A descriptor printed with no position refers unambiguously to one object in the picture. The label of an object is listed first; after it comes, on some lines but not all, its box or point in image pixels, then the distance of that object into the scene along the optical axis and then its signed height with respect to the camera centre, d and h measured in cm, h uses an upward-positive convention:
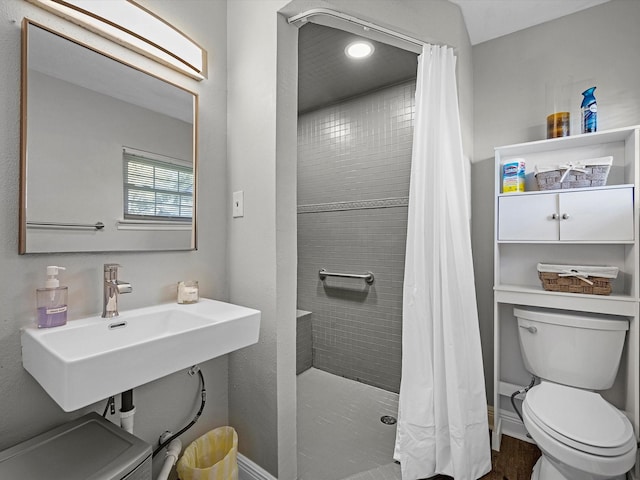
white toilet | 117 -72
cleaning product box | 180 +38
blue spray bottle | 164 +68
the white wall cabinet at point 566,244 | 150 -2
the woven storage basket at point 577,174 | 158 +35
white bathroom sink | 75 -31
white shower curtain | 148 -33
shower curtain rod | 130 +96
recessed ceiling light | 188 +118
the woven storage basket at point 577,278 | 155 -19
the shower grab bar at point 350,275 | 246 -27
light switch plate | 147 +18
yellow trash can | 117 -87
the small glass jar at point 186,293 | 132 -22
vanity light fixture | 105 +78
